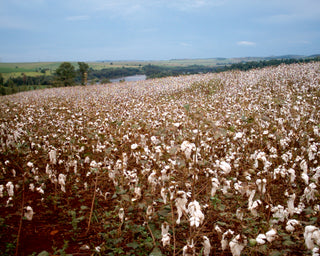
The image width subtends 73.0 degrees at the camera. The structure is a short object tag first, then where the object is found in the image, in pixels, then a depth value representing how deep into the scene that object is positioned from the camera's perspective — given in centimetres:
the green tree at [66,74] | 5757
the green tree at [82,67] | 6694
